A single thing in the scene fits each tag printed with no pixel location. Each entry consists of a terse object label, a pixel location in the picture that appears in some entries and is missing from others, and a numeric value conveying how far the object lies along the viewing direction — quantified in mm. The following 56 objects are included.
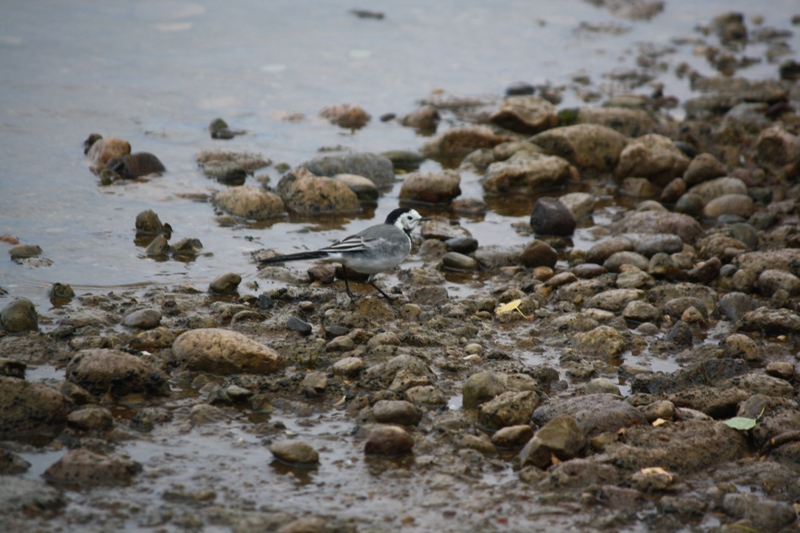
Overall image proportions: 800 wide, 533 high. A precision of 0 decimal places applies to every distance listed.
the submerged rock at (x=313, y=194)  20266
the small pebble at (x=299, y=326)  13636
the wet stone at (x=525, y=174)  22750
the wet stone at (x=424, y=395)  11484
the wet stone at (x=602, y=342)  13680
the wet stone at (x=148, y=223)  17828
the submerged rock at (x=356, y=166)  22219
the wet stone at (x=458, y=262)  17625
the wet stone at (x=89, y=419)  9977
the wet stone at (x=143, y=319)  13219
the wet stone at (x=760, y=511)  8945
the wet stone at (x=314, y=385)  11492
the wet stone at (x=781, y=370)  12711
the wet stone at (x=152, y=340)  12484
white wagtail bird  14984
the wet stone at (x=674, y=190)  22187
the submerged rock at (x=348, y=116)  27984
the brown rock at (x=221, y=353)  11844
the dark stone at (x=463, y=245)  18266
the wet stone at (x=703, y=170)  22562
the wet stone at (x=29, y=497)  8320
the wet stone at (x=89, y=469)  8930
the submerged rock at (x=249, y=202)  19547
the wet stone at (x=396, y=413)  10750
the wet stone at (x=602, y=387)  12117
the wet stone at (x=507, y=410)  11031
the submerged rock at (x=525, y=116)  26641
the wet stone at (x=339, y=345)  13062
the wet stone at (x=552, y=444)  10055
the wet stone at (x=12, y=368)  11039
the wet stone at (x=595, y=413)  10820
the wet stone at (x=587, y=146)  24323
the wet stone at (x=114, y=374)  10891
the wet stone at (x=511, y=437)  10547
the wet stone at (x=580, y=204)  21234
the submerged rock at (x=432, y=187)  21375
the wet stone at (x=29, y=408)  9836
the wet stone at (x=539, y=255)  17516
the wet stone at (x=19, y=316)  12555
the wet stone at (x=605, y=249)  17891
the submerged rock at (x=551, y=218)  19594
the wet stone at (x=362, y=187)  21297
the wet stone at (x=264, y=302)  14766
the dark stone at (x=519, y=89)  32281
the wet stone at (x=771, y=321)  14516
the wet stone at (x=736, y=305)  15352
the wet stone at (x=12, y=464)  8977
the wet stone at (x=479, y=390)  11570
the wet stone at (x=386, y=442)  10016
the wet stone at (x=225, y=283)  15242
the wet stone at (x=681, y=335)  14281
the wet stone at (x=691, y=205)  21484
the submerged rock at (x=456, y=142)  25609
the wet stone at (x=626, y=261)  17328
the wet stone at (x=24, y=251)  15768
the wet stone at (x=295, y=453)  9672
